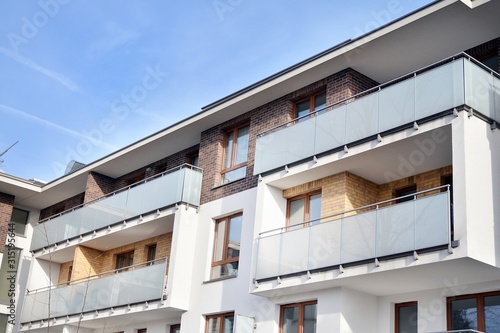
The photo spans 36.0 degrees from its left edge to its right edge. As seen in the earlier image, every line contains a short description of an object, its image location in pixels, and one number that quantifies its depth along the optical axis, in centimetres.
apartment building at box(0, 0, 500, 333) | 1445
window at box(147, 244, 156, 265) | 2444
